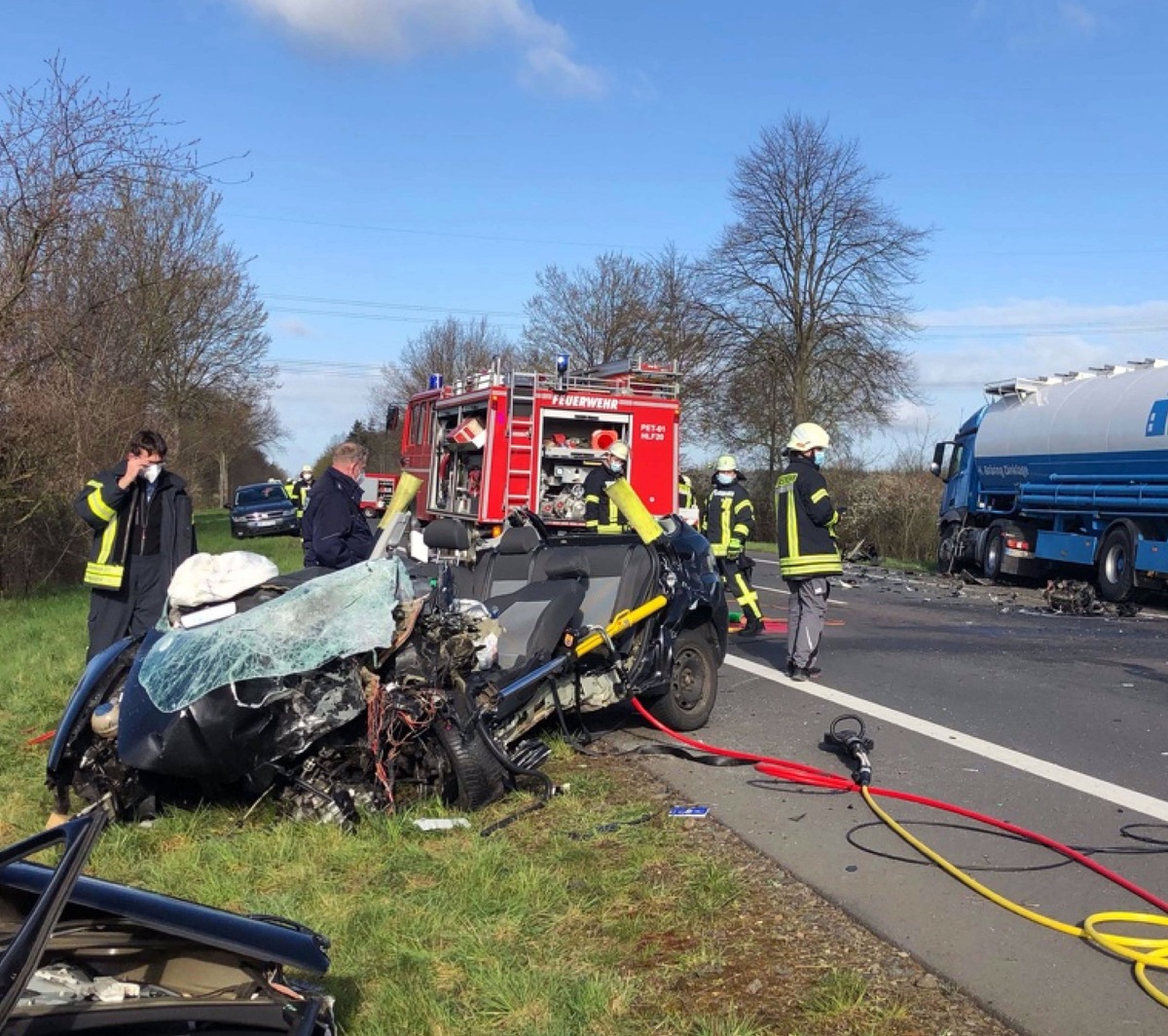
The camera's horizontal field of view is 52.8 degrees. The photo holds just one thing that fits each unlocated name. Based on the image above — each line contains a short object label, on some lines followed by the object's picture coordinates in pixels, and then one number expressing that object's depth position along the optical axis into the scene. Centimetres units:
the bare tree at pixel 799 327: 3738
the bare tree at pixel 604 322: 4172
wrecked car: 465
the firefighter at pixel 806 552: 873
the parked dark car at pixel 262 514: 3175
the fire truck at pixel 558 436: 1398
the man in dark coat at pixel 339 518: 739
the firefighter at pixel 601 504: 1167
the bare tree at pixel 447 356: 5728
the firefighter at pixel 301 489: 2772
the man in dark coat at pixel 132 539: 702
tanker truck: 1611
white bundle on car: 522
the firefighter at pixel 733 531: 1135
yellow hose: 368
